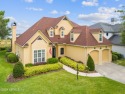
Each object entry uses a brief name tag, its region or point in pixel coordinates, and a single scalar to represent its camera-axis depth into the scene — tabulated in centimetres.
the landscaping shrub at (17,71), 1232
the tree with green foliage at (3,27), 2567
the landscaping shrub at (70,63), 1456
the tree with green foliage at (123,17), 1648
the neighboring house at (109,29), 2408
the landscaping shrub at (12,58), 1745
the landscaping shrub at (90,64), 1456
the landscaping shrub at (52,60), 1598
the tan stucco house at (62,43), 1562
